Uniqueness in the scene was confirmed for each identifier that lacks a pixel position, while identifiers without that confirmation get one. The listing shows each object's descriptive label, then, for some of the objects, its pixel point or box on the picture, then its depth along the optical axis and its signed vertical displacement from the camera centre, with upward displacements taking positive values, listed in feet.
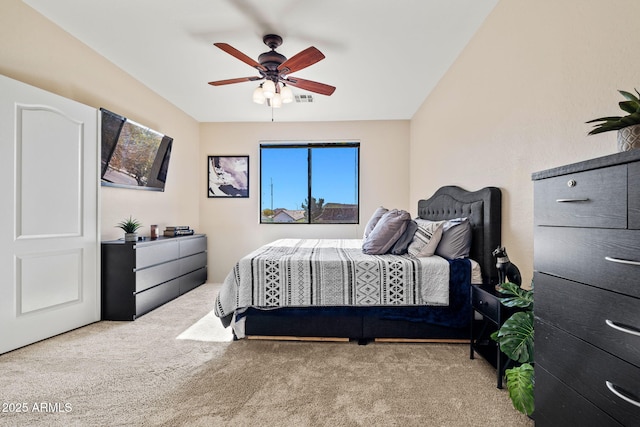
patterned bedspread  7.73 -1.86
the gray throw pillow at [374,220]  11.53 -0.31
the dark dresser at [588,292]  2.71 -0.85
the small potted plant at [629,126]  3.16 +0.94
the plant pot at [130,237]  10.02 -0.82
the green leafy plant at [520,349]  4.36 -2.16
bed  7.73 -2.22
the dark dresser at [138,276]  9.76 -2.23
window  17.12 +1.69
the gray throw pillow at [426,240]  8.57 -0.81
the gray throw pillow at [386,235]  9.12 -0.70
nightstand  5.78 -2.63
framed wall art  16.97 +2.02
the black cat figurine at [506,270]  6.01 -1.18
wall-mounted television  10.15 +2.27
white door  7.29 -0.07
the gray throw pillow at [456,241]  8.27 -0.81
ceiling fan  7.93 +4.17
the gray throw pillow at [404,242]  9.09 -0.92
